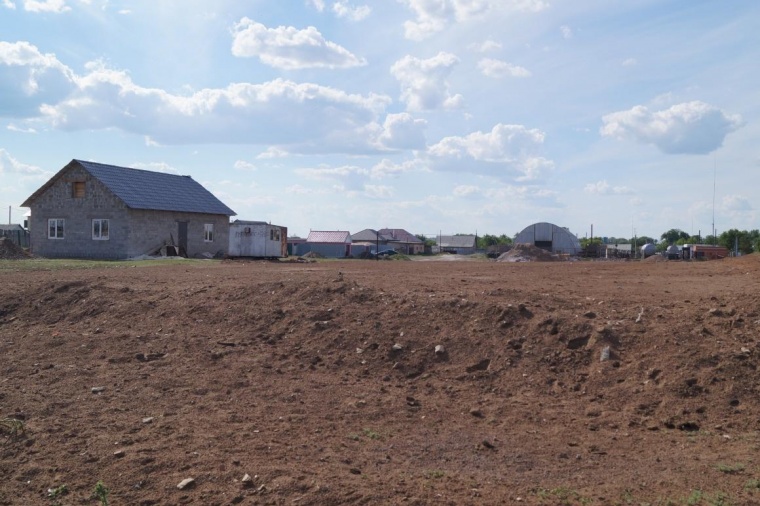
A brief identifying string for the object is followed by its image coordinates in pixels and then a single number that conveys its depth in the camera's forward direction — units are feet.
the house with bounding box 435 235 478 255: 318.18
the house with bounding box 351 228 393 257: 244.22
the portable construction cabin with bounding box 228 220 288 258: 130.11
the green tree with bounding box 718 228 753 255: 205.42
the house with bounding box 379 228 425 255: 291.61
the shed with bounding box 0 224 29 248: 177.58
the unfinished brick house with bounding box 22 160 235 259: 122.83
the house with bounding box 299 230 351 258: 237.66
